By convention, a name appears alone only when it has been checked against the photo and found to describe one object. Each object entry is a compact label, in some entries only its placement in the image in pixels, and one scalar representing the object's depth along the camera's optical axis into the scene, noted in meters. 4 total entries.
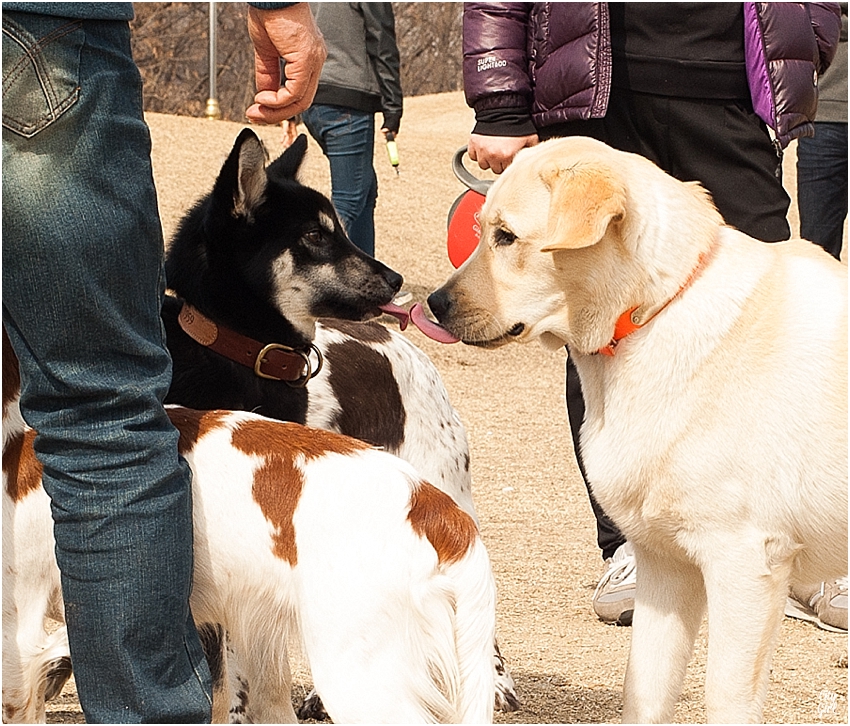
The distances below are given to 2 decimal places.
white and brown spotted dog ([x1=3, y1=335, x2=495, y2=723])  5.19
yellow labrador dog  5.53
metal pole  35.22
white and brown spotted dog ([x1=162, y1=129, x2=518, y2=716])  7.45
